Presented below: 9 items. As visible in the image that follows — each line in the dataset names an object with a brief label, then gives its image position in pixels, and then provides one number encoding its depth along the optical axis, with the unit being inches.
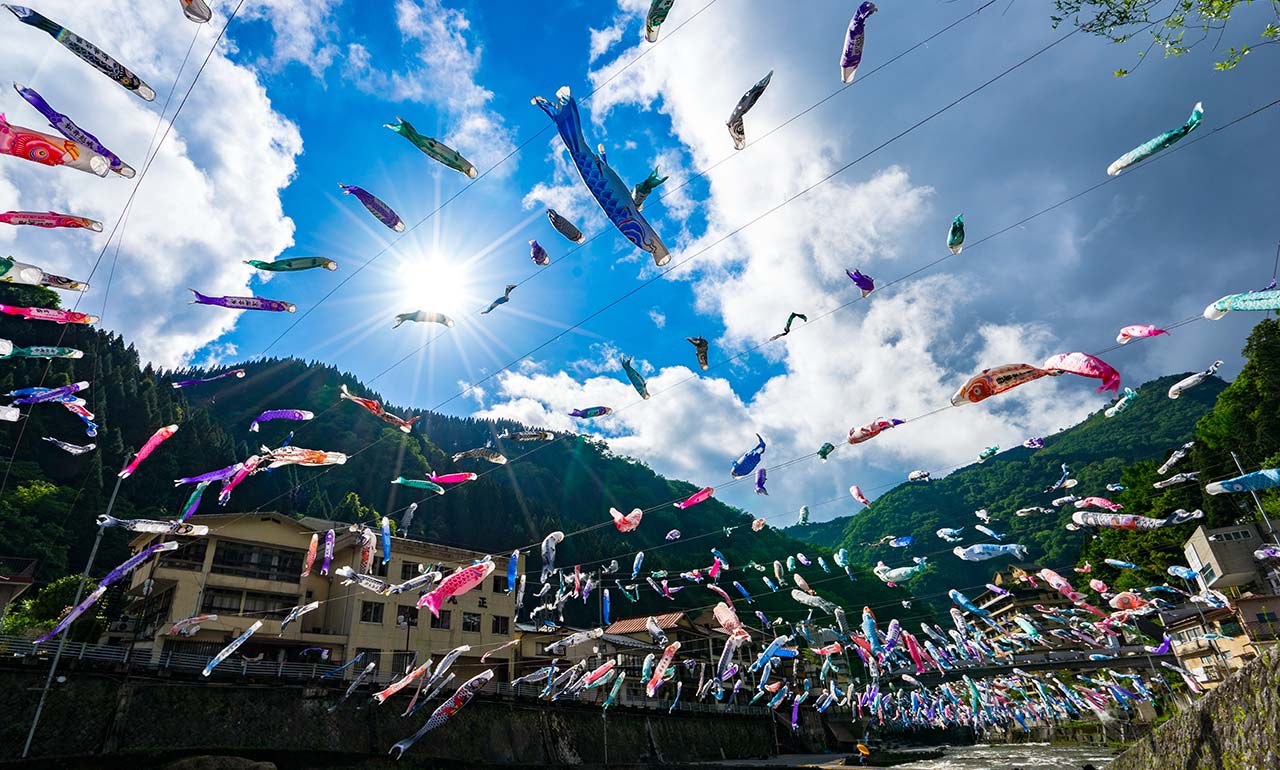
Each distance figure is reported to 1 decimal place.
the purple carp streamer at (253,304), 506.6
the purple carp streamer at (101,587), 663.1
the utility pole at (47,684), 653.9
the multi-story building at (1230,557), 1508.4
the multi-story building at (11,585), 1206.4
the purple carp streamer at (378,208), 458.8
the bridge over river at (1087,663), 1711.4
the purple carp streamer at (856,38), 363.9
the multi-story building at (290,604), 1099.9
